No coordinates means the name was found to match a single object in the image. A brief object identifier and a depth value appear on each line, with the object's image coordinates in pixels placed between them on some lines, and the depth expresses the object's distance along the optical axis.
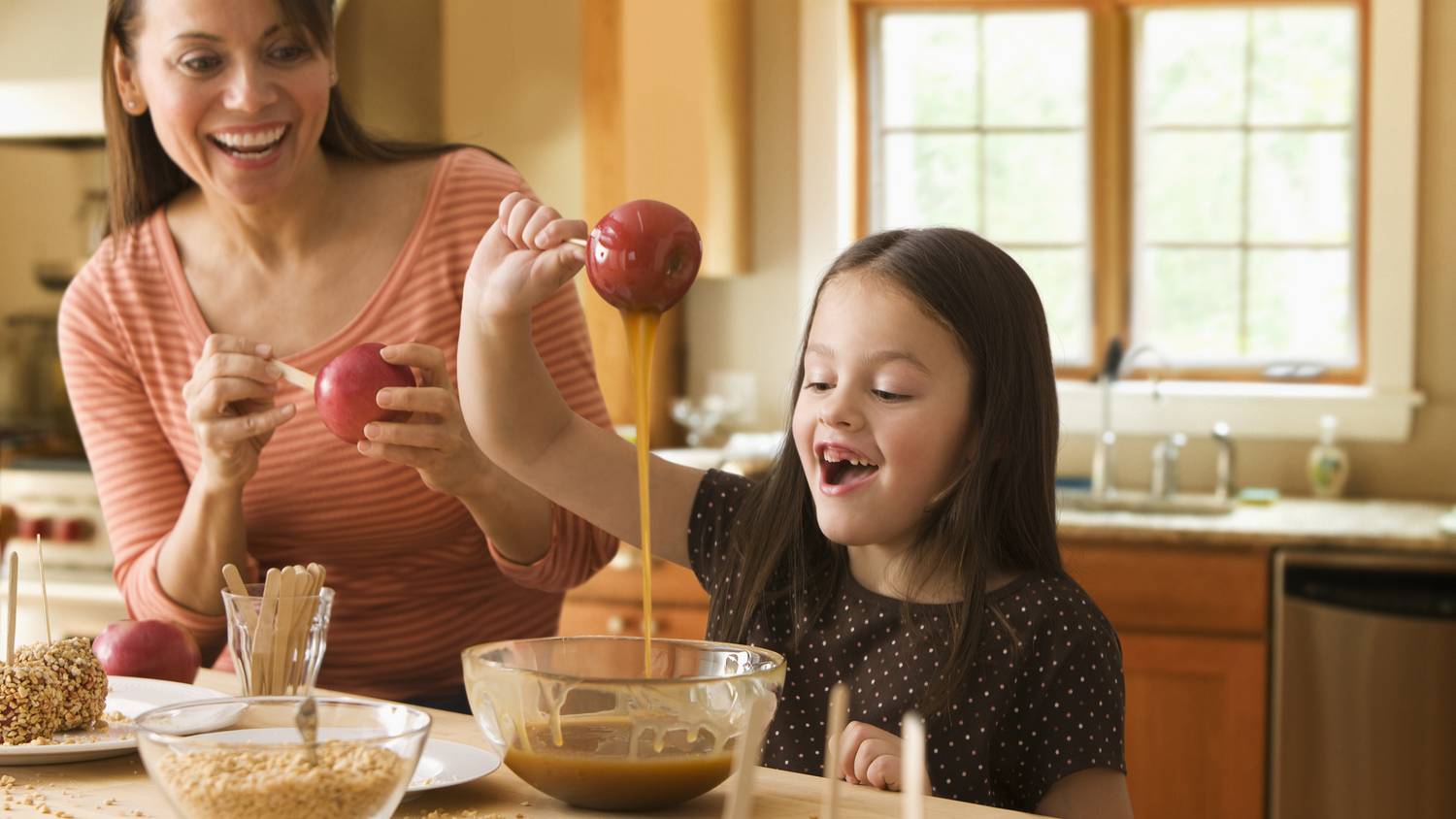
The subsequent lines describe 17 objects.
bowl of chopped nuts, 0.90
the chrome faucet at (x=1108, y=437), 3.58
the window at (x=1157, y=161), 3.76
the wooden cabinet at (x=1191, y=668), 3.03
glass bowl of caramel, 0.99
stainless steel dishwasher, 2.89
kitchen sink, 3.47
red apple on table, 1.45
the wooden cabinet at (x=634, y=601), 3.27
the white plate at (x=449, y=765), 1.09
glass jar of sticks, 1.26
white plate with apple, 1.17
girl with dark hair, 1.38
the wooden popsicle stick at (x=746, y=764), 0.84
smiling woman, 1.63
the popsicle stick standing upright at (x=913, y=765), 0.68
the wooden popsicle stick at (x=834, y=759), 0.77
